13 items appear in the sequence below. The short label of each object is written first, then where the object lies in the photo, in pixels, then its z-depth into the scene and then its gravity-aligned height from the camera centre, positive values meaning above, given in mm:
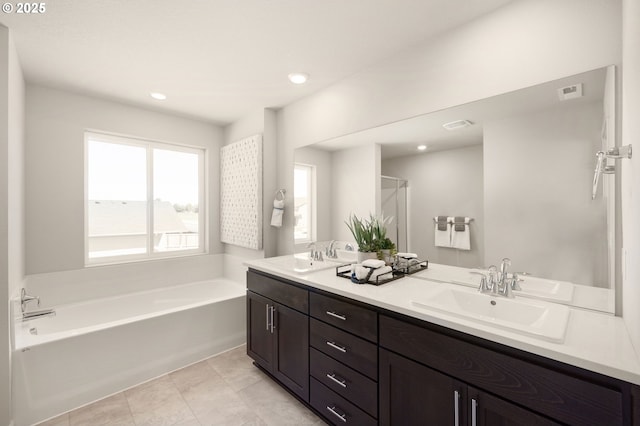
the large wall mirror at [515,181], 1291 +189
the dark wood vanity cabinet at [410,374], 896 -675
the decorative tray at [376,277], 1705 -409
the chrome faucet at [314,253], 2561 -367
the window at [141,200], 2975 +162
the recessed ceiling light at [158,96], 2732 +1165
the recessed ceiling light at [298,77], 2333 +1148
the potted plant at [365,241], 2041 -205
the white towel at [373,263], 1726 -313
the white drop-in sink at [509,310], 1031 -428
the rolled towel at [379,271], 1713 -361
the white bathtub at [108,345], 1870 -1054
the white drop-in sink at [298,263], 2300 -436
